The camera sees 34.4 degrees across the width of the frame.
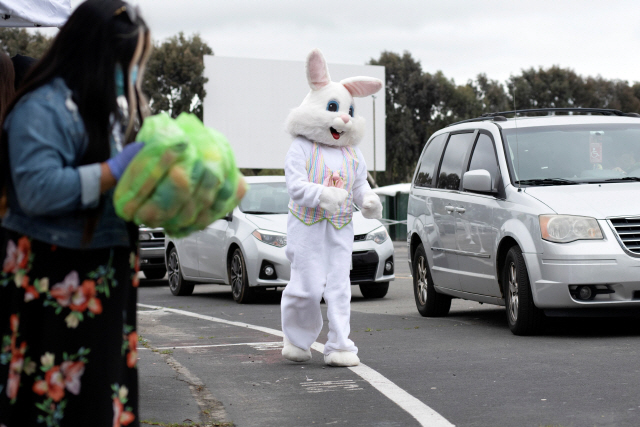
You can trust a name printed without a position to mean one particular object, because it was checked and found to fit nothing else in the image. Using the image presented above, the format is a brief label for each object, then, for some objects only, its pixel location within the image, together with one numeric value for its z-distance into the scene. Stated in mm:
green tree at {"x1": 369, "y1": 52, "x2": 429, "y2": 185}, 70812
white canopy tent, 5805
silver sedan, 12680
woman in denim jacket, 2982
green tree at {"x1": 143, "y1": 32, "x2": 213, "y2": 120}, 55094
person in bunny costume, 7289
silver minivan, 7895
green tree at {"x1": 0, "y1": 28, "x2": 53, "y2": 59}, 52116
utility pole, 53219
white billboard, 49844
